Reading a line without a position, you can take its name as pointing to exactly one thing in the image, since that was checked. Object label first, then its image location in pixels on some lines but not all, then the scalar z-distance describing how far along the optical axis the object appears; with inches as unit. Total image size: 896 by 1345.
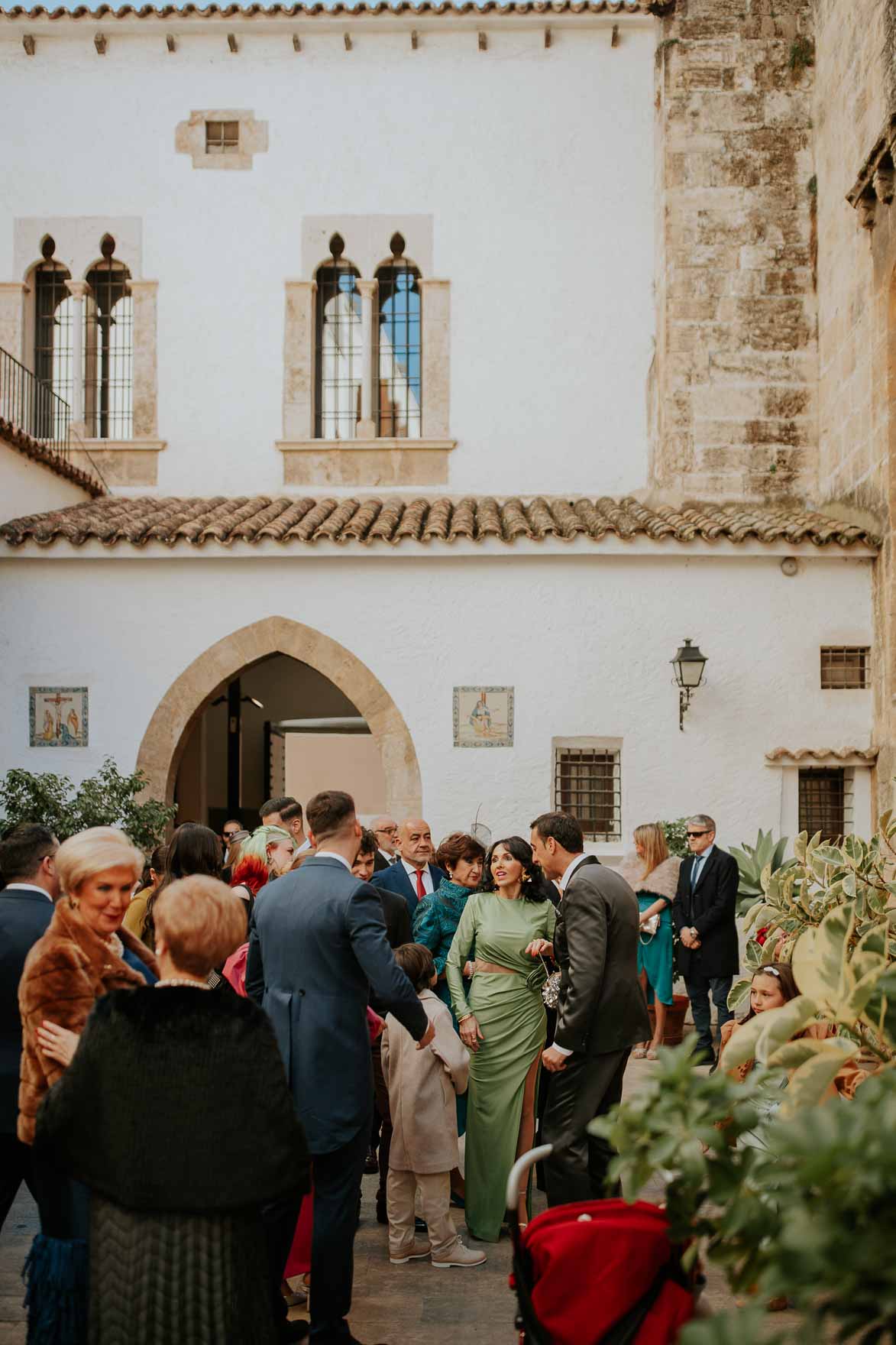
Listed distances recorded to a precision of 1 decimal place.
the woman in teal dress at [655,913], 393.4
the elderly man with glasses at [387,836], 367.2
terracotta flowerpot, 401.7
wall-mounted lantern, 496.4
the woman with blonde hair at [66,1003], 139.3
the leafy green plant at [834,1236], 70.5
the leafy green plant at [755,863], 425.1
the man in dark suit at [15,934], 169.6
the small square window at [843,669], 511.8
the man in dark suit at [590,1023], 218.7
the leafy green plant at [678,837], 482.9
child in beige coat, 225.0
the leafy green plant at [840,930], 101.6
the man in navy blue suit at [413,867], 308.7
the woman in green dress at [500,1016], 243.1
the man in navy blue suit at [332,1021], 182.4
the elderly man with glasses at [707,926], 383.2
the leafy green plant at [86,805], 449.1
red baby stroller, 133.6
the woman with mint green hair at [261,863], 302.5
